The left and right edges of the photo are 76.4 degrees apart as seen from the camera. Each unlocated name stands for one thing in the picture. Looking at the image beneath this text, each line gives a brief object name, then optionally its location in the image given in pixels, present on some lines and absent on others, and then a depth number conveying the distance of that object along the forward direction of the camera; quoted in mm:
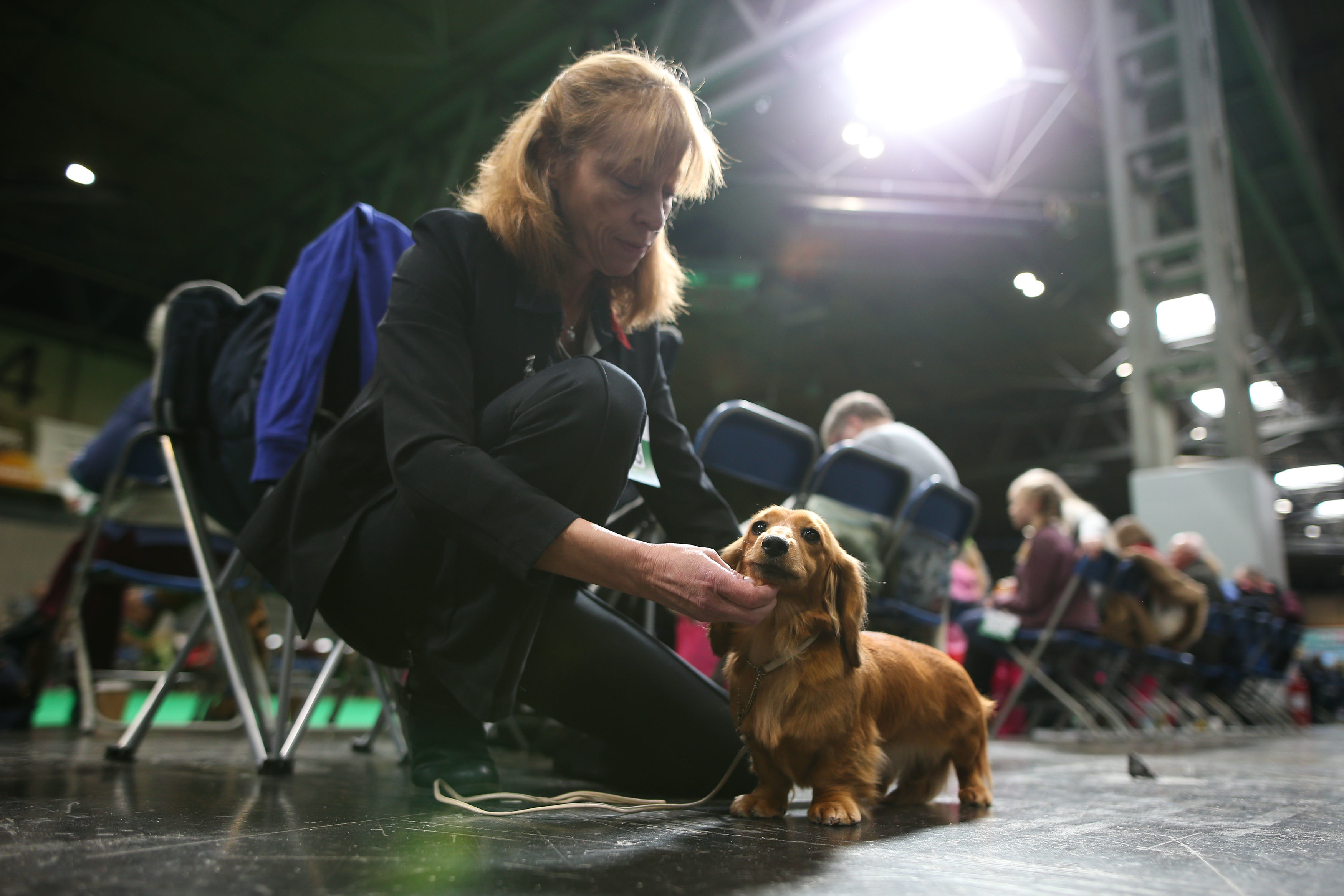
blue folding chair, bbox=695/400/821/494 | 2240
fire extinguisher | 7453
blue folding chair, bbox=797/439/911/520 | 2467
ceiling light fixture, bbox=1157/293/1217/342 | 6340
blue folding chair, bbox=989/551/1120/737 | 4234
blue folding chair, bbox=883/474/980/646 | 2631
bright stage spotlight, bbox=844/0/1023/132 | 5871
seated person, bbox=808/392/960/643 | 2555
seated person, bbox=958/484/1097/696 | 4434
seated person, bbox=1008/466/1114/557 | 4492
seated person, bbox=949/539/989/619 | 5324
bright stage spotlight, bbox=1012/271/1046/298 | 9227
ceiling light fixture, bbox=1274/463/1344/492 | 15711
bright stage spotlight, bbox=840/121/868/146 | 7074
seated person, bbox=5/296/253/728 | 2541
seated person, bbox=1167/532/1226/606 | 5438
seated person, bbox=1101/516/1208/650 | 4598
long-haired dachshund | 1172
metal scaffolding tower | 6273
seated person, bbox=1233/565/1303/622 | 5797
